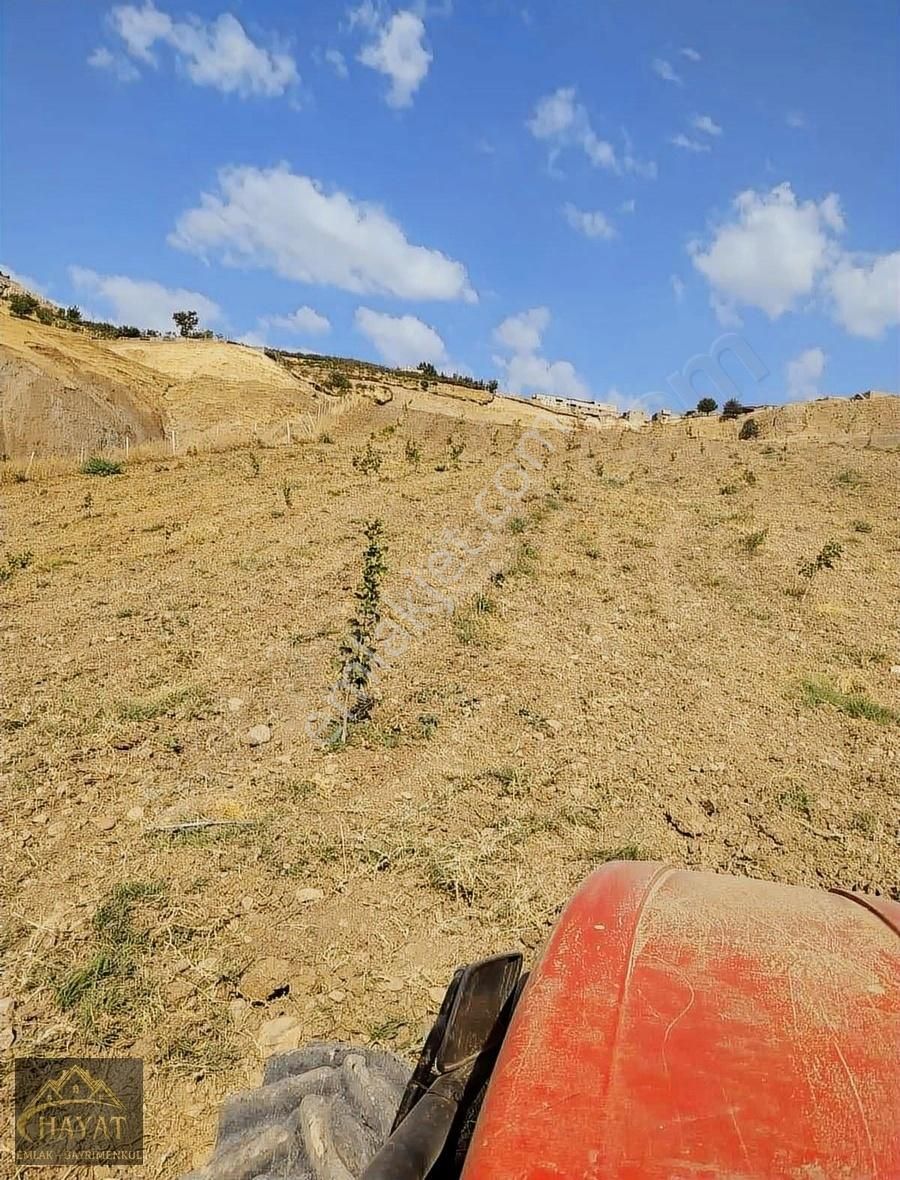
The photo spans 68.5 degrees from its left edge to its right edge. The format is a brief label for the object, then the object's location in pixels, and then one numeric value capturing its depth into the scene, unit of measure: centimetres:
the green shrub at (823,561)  803
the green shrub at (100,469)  1486
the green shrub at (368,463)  1418
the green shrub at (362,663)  503
